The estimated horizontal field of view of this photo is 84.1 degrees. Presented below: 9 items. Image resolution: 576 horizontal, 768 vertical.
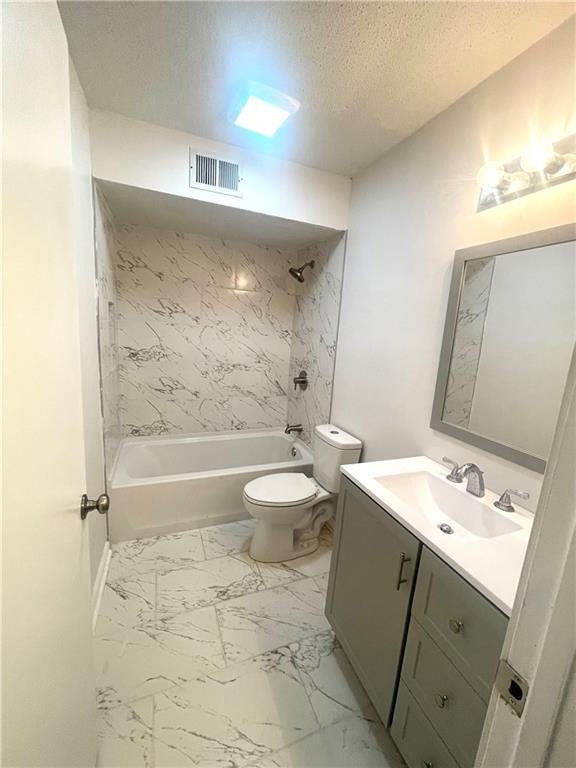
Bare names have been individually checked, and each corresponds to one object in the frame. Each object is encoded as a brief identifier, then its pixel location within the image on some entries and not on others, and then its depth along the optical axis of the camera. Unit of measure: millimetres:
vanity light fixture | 1008
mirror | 1056
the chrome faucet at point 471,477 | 1189
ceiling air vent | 1764
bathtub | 2061
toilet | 1879
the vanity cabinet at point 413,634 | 786
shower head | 2648
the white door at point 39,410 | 449
